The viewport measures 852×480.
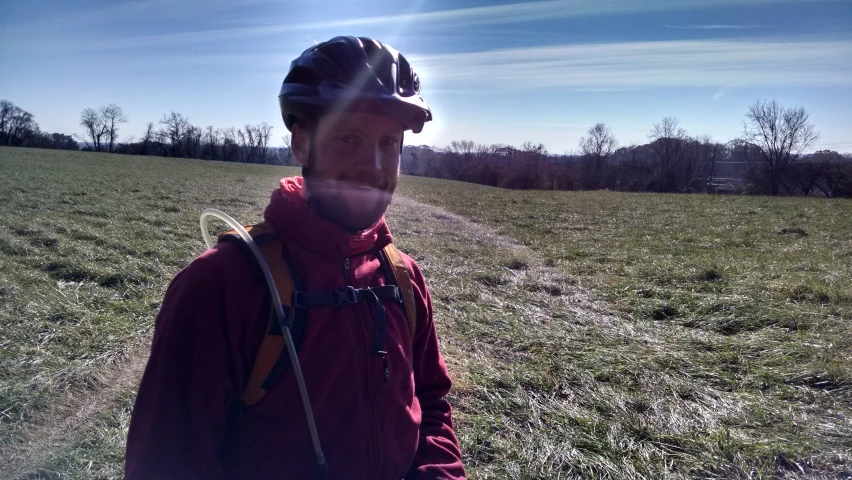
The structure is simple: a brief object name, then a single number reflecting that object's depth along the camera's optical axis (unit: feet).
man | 4.38
